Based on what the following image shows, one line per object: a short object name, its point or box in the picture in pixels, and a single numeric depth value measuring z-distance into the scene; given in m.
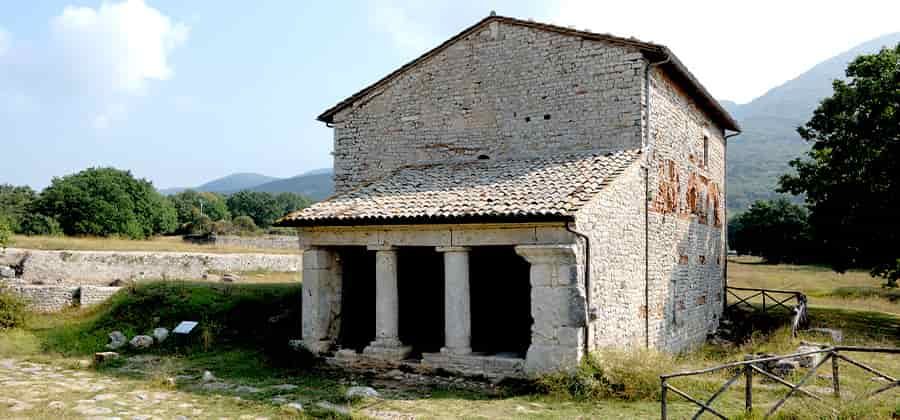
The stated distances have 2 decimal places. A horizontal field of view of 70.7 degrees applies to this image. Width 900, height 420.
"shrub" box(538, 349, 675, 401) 9.30
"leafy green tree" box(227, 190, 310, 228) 98.31
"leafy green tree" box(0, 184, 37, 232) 49.76
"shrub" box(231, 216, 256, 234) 68.11
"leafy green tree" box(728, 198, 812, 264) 51.25
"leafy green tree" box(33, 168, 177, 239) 48.88
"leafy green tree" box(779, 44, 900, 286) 18.41
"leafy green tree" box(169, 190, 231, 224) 78.39
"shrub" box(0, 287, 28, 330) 14.50
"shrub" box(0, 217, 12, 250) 16.95
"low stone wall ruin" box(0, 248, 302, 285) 18.23
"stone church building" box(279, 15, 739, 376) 10.59
